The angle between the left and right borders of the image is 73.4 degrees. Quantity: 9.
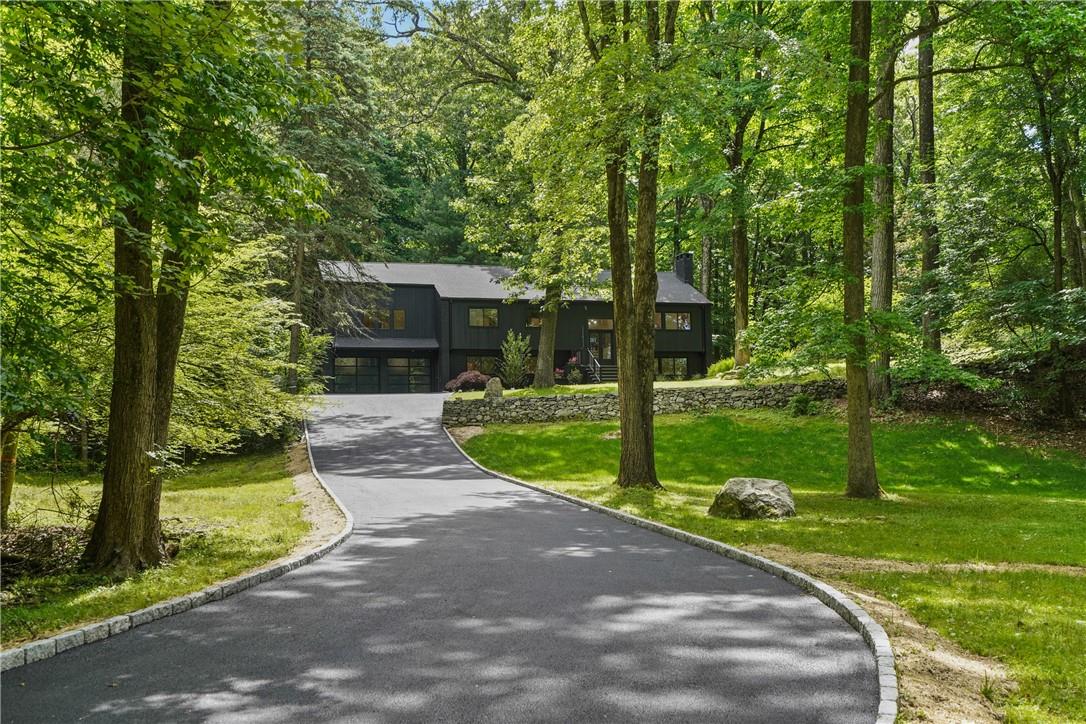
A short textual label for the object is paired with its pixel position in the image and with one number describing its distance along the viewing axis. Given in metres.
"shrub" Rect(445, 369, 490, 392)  35.38
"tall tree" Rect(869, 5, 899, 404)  19.50
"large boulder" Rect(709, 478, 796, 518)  11.70
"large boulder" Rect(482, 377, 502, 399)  26.80
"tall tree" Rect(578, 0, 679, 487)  14.68
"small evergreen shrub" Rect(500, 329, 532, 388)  34.06
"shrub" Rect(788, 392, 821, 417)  23.56
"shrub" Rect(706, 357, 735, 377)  30.05
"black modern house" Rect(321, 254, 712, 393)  39.16
